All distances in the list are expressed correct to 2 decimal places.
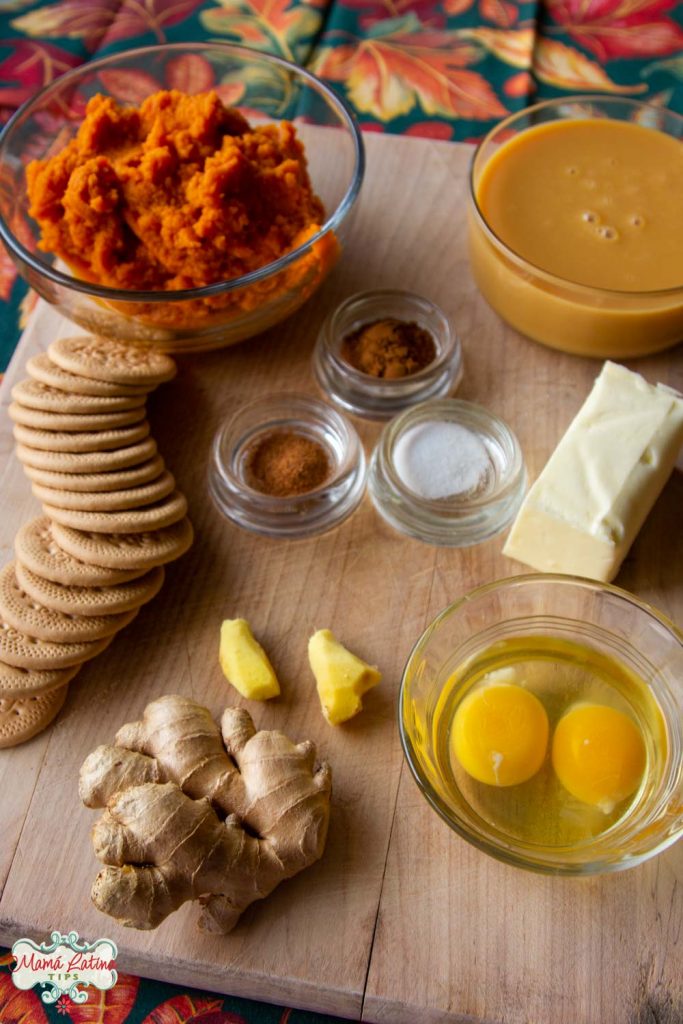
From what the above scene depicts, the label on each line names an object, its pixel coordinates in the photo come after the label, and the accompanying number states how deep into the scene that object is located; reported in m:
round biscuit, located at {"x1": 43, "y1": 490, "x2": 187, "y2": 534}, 0.48
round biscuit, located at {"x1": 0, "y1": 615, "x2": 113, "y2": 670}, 0.46
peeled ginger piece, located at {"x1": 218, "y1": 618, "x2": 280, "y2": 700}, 0.47
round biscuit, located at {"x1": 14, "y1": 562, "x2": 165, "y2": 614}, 0.47
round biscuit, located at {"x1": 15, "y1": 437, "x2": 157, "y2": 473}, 0.49
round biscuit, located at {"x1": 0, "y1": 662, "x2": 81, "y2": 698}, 0.46
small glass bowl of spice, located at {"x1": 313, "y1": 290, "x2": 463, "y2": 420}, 0.54
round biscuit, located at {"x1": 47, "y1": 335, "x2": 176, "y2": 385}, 0.51
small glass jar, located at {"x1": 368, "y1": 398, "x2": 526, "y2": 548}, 0.50
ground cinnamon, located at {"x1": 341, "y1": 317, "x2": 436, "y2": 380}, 0.54
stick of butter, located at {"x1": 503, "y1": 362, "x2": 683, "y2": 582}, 0.47
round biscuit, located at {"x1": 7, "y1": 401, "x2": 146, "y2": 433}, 0.50
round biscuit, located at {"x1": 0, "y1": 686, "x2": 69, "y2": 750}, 0.46
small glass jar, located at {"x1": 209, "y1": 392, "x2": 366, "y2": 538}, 0.51
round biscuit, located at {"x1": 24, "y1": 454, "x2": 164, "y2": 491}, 0.49
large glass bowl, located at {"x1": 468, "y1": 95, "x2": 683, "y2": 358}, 0.52
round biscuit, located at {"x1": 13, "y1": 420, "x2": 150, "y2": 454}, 0.49
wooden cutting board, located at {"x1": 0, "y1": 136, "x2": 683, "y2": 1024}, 0.42
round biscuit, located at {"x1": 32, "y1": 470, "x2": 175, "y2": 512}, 0.48
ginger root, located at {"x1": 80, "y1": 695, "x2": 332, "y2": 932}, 0.41
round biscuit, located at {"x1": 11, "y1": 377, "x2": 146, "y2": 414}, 0.50
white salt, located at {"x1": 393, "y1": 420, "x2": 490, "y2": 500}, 0.51
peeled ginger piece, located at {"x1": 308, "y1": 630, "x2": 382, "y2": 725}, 0.46
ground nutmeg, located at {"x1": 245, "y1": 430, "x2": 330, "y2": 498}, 0.52
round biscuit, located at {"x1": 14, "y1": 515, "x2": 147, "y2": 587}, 0.47
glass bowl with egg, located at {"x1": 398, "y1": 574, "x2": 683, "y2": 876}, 0.43
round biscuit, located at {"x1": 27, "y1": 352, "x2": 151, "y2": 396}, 0.50
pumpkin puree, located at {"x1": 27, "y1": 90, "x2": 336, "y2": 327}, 0.50
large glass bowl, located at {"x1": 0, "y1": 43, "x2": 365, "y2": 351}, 0.52
